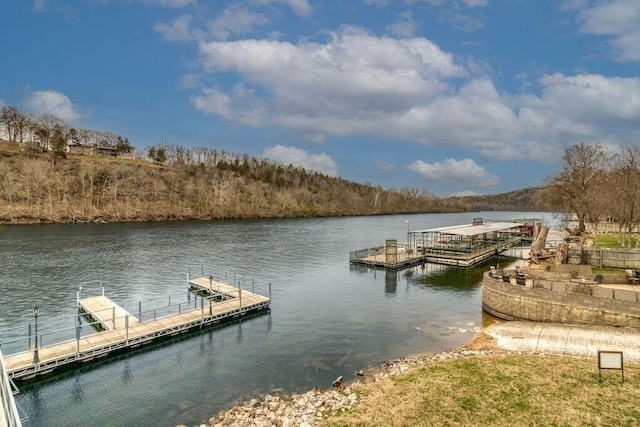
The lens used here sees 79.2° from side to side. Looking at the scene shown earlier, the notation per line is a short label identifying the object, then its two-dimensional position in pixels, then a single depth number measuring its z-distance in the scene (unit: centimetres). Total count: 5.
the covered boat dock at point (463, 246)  5094
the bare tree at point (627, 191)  4497
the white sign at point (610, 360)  1377
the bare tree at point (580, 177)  6141
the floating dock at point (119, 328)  1822
